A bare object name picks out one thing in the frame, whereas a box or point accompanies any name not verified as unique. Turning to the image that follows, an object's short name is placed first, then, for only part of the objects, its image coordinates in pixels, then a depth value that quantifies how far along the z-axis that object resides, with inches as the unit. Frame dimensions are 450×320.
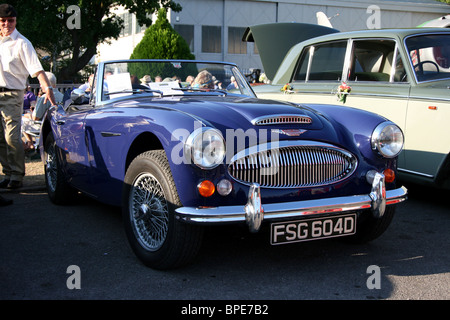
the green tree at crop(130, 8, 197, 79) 845.8
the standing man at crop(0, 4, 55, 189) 209.2
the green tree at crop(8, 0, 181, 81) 740.6
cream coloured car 181.9
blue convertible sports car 113.0
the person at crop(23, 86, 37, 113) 361.1
